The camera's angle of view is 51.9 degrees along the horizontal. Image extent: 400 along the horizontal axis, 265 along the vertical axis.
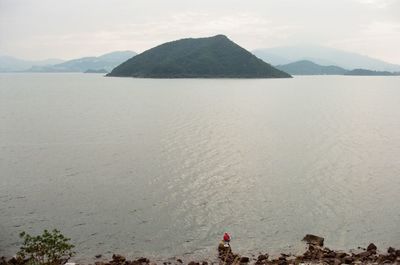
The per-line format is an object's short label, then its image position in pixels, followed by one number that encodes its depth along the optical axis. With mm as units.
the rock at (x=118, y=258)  25150
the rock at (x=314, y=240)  28016
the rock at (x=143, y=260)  25342
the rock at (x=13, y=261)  24391
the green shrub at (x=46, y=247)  19594
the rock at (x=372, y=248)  27066
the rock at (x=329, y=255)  25500
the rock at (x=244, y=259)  25453
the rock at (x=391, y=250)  26828
